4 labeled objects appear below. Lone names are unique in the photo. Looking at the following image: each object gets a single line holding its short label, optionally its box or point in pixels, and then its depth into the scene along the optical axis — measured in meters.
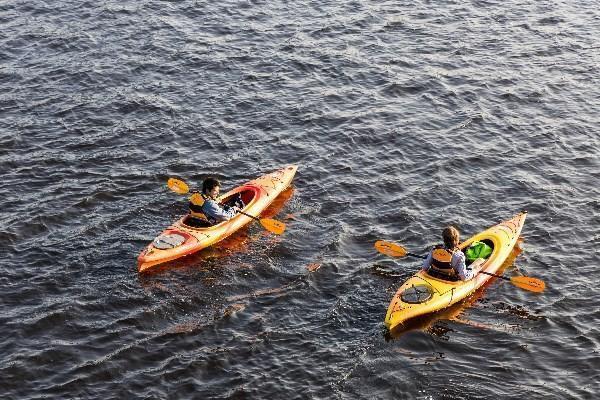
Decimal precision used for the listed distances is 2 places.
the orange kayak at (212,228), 17.05
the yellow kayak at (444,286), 15.54
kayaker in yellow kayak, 16.16
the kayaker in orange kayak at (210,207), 17.83
